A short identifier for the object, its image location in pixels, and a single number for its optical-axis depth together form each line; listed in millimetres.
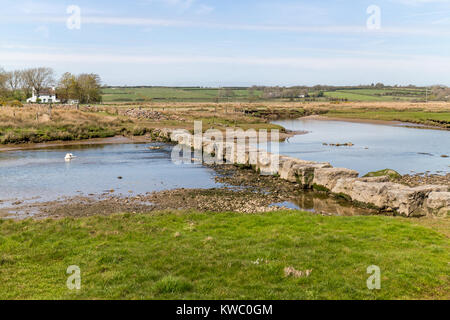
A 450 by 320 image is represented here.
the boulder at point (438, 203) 15664
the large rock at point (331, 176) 22031
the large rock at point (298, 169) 23891
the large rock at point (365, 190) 18125
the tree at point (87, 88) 107062
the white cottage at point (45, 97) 106669
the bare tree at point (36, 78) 109562
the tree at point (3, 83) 94981
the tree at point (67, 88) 104375
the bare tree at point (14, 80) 105650
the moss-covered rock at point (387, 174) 24142
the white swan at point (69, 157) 34203
